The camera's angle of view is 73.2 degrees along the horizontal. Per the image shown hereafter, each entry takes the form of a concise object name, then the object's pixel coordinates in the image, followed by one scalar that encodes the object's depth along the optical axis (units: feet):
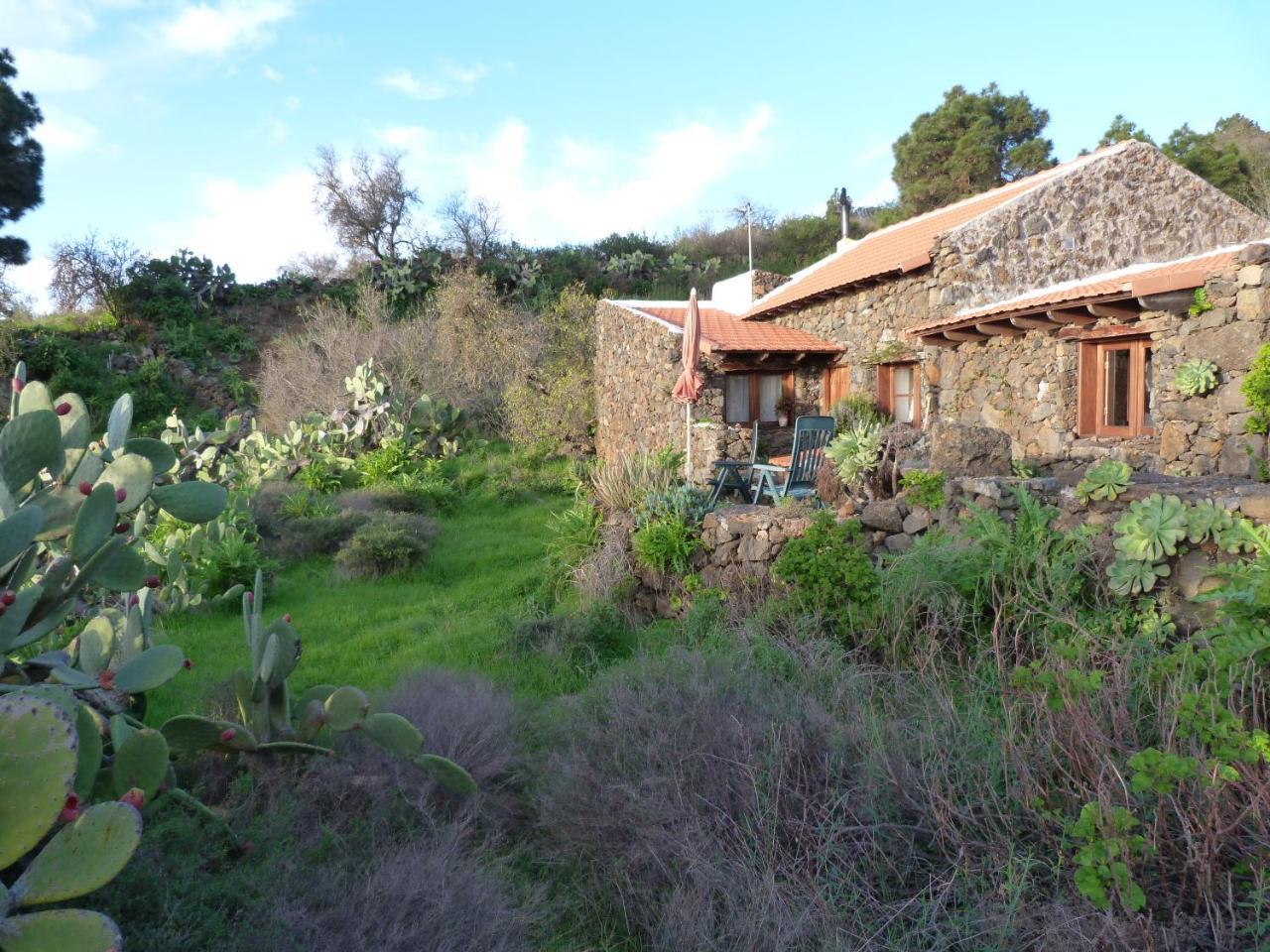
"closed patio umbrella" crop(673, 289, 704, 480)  34.32
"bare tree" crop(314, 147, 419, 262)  94.48
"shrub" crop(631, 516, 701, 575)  22.20
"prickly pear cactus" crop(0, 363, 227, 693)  8.60
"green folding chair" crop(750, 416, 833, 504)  30.73
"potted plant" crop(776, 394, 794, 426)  52.44
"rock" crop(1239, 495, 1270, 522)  15.46
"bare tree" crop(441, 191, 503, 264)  93.66
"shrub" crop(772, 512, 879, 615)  17.60
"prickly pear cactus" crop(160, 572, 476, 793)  10.50
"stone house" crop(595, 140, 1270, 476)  28.94
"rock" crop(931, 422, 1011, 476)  20.86
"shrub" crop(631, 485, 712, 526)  23.32
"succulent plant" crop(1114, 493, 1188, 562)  15.61
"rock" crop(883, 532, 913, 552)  20.06
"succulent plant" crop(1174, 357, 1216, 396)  27.86
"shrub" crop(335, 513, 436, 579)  27.61
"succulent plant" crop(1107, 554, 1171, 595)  15.72
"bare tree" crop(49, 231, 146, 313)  75.10
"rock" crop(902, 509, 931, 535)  20.06
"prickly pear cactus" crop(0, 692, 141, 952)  5.91
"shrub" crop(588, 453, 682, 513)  26.02
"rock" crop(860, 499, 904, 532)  20.52
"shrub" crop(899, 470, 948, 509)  20.04
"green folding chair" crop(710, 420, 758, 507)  31.06
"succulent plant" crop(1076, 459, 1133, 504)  17.47
